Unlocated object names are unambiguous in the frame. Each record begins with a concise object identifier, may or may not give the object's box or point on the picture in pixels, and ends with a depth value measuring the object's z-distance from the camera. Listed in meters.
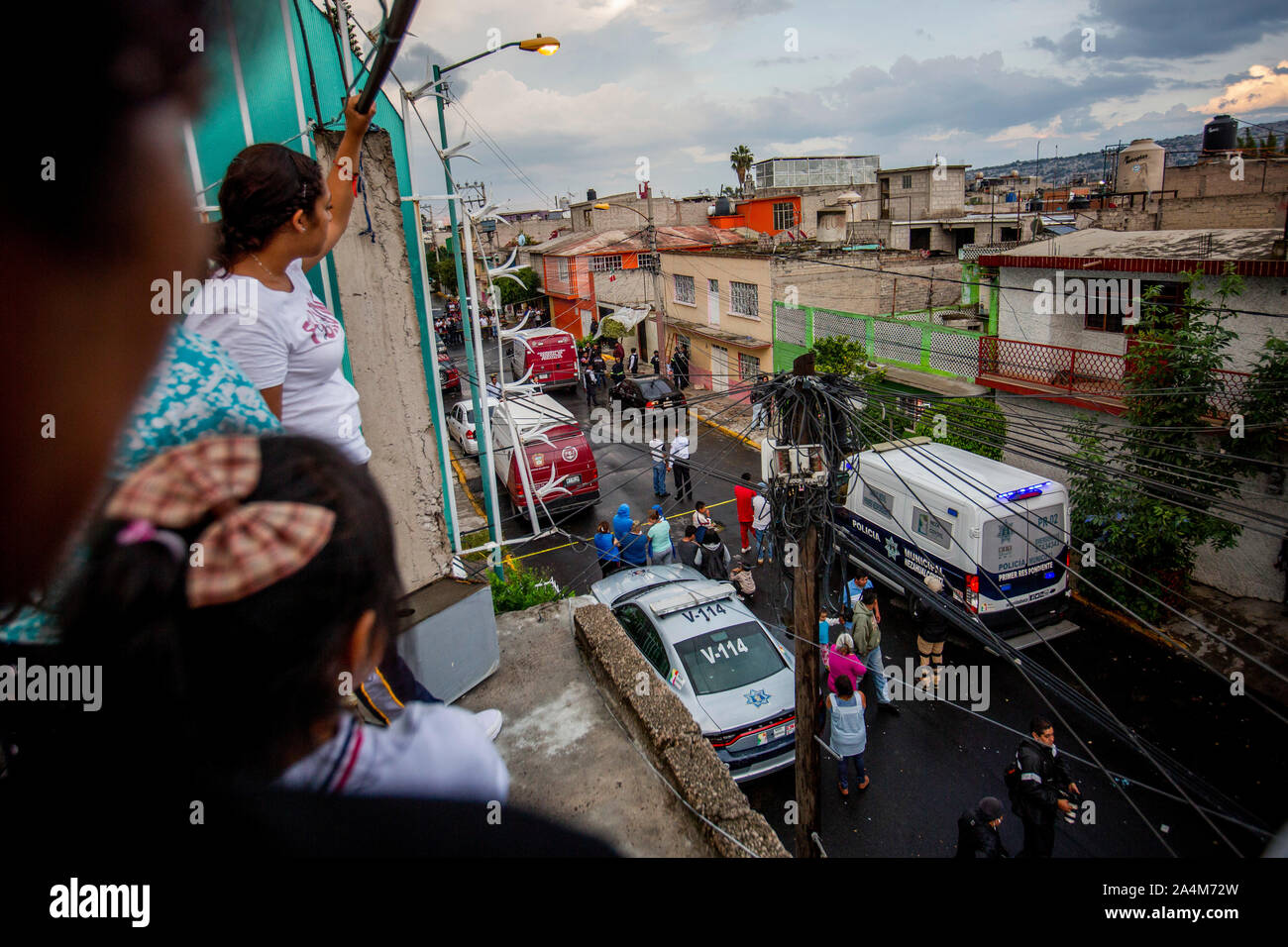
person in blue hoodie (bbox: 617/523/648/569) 10.74
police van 9.12
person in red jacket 12.55
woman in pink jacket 7.41
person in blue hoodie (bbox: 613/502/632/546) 10.76
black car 21.95
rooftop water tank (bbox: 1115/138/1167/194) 20.64
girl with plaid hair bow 0.86
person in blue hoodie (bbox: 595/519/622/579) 10.52
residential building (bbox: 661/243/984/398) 19.52
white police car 7.18
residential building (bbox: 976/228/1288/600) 9.91
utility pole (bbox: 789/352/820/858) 6.10
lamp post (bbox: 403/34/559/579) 5.41
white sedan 18.05
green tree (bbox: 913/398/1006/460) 10.98
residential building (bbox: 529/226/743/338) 32.66
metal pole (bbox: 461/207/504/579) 6.01
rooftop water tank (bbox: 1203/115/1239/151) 16.65
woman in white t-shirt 2.18
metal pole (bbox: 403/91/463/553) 5.04
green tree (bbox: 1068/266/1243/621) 8.53
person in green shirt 10.79
